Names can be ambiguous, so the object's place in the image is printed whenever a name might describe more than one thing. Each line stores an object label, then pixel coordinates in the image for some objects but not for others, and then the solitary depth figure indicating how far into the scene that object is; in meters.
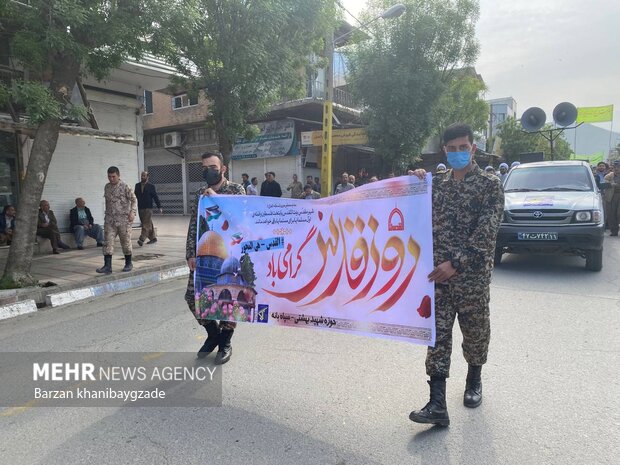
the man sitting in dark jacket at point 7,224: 9.49
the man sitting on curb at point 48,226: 9.89
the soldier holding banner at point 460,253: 2.67
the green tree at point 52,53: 5.80
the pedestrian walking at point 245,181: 15.46
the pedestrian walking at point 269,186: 13.58
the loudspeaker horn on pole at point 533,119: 13.96
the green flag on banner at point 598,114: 34.72
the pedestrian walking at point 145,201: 11.04
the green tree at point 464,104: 18.44
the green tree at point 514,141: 36.19
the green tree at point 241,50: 8.51
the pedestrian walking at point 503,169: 13.27
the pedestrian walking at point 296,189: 16.47
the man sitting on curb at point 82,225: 10.72
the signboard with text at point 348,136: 15.85
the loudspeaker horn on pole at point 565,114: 13.60
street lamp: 12.39
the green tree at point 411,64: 16.45
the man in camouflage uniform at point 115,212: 7.29
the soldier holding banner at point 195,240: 3.70
